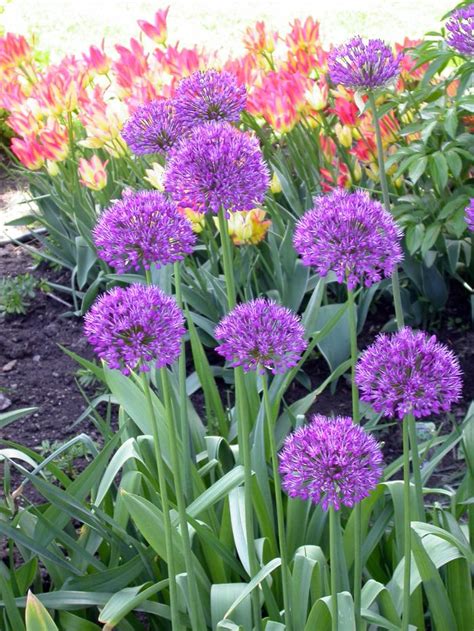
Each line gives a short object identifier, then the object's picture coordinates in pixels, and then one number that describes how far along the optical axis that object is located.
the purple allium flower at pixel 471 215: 1.39
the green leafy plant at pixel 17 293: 3.81
